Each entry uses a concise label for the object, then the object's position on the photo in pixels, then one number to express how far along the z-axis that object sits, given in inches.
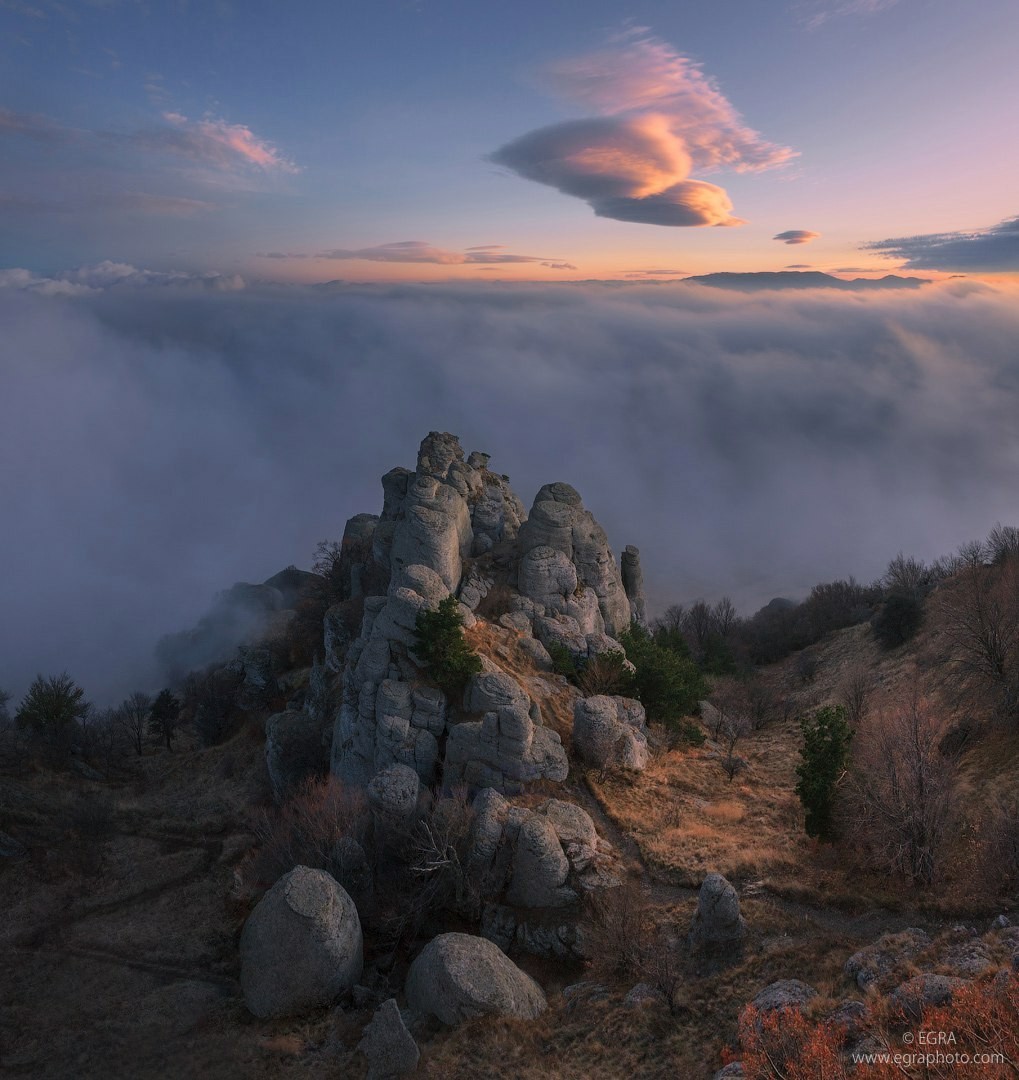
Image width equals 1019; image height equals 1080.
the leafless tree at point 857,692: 2068.2
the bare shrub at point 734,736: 1663.4
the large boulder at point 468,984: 912.9
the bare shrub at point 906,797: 995.9
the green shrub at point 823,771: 1195.9
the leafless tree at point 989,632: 1626.5
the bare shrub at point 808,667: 2792.8
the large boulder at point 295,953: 1005.8
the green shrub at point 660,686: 1729.8
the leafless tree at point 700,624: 3466.3
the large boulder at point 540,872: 1112.8
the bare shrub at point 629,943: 856.3
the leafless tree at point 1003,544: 2618.1
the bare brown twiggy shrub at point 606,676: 1692.9
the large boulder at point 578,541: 1959.9
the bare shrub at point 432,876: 1148.5
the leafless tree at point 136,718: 2811.3
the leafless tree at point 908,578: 3002.0
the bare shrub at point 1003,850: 873.5
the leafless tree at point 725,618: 3755.2
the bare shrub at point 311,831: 1230.9
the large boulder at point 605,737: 1444.4
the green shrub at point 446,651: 1437.0
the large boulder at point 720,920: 928.3
